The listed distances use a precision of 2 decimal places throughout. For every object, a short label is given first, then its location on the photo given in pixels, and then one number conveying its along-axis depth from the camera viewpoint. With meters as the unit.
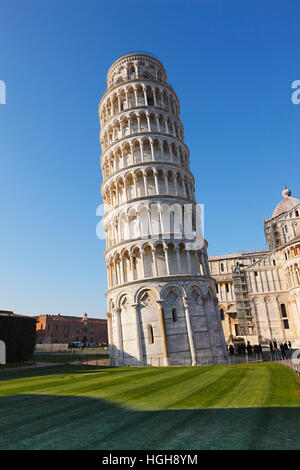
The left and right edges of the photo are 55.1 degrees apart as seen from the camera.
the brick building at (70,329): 82.31
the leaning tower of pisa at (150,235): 28.00
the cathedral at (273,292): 55.12
